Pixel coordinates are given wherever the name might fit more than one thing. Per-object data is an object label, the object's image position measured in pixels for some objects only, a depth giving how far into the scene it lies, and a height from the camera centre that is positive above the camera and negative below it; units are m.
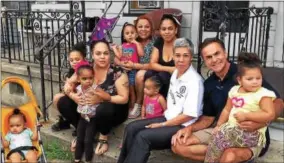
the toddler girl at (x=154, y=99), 3.34 -0.63
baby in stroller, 3.42 -1.07
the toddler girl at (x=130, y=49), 3.96 -0.17
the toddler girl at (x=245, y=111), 2.39 -0.54
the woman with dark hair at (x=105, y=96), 3.40 -0.61
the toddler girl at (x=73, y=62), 3.70 -0.31
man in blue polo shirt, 2.71 -0.54
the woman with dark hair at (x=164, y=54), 3.49 -0.20
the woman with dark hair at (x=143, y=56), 3.72 -0.25
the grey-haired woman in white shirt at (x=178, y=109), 2.85 -0.63
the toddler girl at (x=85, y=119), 3.45 -0.87
